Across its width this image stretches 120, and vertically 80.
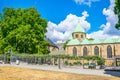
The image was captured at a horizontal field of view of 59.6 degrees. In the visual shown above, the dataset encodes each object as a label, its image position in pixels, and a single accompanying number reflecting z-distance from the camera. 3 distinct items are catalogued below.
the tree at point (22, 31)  24.33
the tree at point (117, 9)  12.89
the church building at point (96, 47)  41.24
